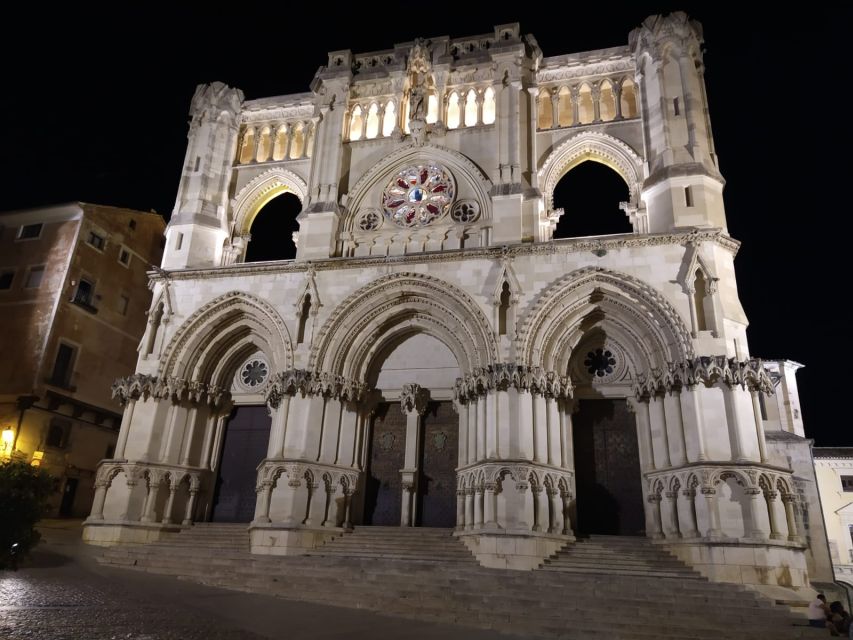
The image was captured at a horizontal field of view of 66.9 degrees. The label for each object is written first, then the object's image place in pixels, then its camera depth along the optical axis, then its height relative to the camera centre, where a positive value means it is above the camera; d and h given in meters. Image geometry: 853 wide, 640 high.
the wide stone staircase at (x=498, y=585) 11.02 -0.97
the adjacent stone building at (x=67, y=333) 24.02 +7.10
